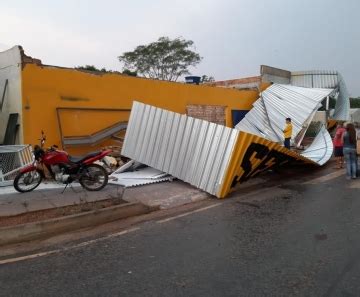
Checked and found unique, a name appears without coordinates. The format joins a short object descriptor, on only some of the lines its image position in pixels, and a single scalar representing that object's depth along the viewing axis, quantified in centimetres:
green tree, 4588
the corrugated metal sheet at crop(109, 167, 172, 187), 959
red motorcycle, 858
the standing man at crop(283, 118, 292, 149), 1536
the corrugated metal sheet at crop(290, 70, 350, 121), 2298
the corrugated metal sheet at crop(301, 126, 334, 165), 1268
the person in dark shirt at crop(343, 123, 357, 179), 1110
